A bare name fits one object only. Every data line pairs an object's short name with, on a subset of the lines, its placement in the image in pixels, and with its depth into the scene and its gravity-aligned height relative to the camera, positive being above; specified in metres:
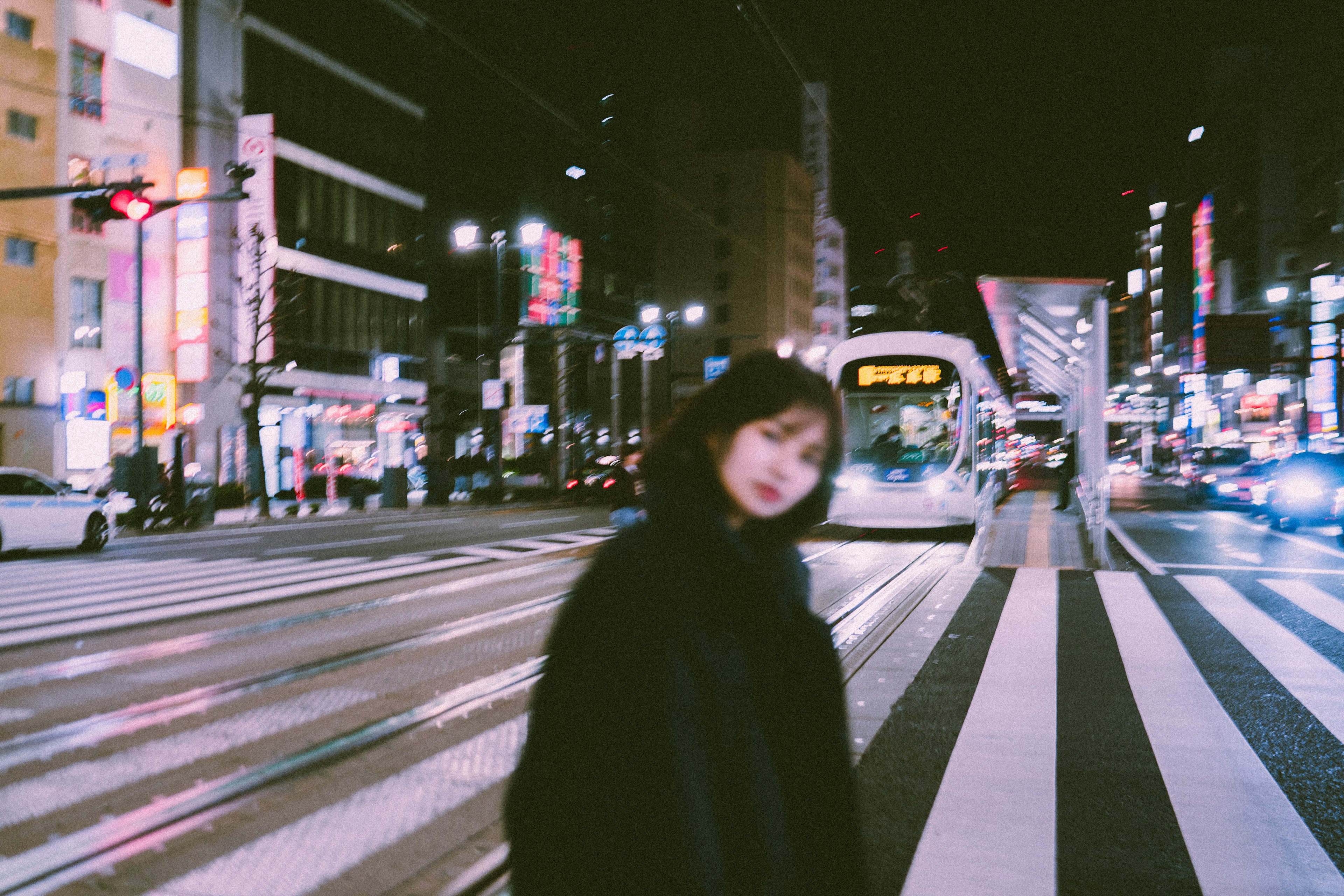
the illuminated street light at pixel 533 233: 37.00 +8.16
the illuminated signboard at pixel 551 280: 50.06 +8.53
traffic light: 15.31 +3.70
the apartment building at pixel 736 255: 88.62 +17.38
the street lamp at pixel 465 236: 31.11 +6.61
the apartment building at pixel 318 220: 33.31 +8.56
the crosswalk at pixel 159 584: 9.35 -1.65
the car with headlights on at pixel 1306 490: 21.44 -0.93
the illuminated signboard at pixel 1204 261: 83.25 +16.23
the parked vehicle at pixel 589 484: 35.16 -1.35
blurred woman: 1.33 -0.40
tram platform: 14.89 -1.74
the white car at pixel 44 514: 15.16 -1.11
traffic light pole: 22.28 +2.12
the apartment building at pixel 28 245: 28.73 +5.93
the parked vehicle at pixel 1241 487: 27.27 -1.17
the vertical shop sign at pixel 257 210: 32.00 +7.59
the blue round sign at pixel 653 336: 39.03 +4.31
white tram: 16.84 +0.24
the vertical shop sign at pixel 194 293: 31.06 +4.74
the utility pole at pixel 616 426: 44.31 +1.10
